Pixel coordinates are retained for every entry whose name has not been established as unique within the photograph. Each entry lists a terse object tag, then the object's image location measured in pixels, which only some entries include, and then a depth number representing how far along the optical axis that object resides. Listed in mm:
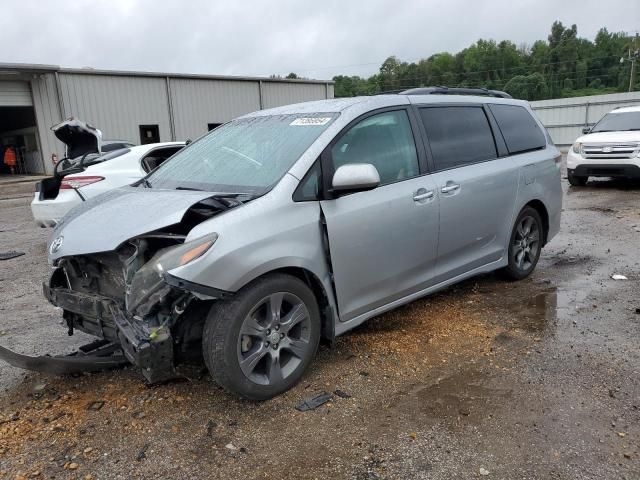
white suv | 11188
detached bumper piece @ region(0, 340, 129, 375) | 3156
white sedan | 6965
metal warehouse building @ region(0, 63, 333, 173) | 22750
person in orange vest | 25752
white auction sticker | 3631
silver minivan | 2871
